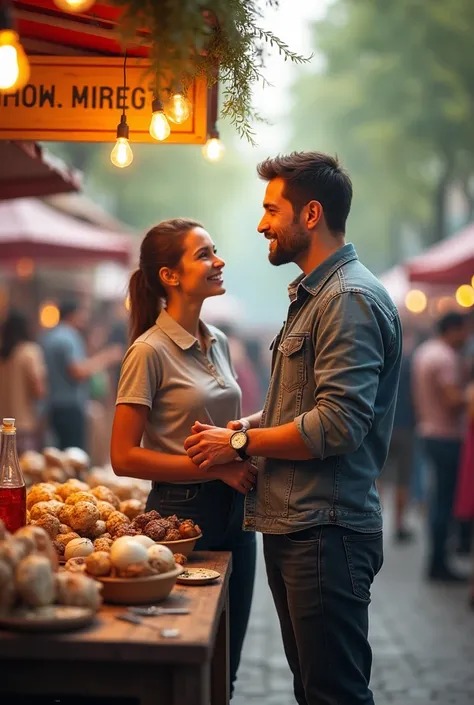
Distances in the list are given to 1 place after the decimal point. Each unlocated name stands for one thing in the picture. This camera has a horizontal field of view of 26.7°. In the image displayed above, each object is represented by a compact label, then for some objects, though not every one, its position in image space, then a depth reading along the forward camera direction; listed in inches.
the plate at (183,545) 136.9
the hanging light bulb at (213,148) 176.2
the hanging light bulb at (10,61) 110.7
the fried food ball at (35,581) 103.3
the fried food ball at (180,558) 133.1
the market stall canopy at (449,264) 387.2
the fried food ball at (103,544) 128.9
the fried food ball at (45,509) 142.6
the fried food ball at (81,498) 144.3
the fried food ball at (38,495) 157.5
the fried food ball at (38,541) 109.3
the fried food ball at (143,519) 141.7
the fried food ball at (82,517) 139.0
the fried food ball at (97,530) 140.5
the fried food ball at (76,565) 121.3
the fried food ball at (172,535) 138.3
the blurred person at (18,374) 362.3
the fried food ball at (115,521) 142.4
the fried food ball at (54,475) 221.0
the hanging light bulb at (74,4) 115.3
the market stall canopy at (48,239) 393.7
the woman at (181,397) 151.3
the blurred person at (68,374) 418.6
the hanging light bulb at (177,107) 152.7
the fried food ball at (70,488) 165.5
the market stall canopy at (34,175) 201.0
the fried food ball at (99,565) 116.8
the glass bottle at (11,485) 141.5
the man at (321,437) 131.8
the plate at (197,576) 129.0
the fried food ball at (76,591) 107.4
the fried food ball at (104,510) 148.6
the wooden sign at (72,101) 168.2
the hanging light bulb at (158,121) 152.3
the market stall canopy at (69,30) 150.9
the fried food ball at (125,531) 138.0
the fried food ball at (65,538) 134.0
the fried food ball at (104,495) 165.9
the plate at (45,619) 102.5
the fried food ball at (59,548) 132.2
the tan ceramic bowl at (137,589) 115.2
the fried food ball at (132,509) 168.1
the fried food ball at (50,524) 136.6
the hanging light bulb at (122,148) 153.4
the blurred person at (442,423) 362.6
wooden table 102.7
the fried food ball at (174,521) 141.3
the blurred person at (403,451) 451.5
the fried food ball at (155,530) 137.9
